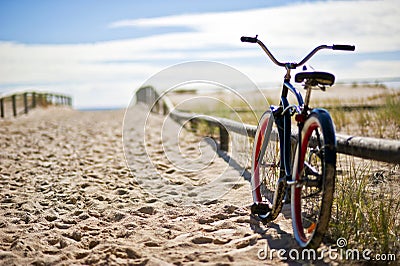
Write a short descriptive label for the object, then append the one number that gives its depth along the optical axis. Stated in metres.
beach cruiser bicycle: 2.55
